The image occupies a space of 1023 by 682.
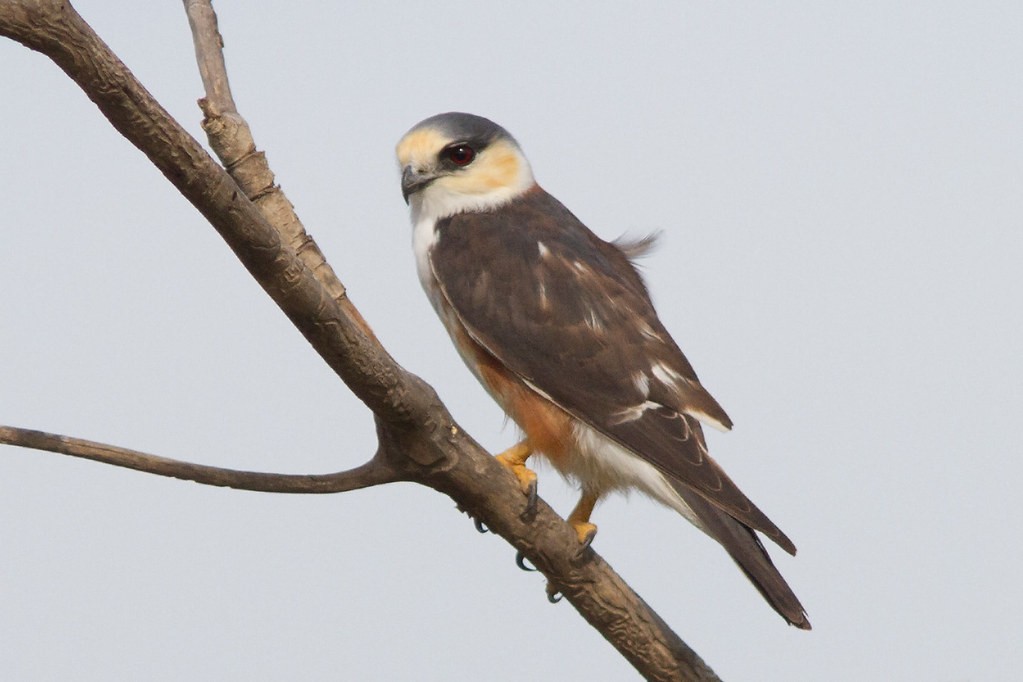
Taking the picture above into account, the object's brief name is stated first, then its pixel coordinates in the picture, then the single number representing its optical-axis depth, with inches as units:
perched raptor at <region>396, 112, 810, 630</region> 388.8
